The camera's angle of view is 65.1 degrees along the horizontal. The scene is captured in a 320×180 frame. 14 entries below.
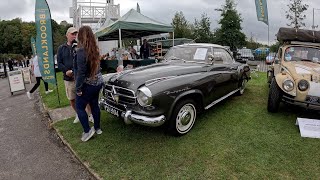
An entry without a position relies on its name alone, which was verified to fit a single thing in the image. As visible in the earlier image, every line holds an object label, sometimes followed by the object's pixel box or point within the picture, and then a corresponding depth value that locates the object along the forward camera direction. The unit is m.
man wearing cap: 4.99
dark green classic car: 3.85
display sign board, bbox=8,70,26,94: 10.83
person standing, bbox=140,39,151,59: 14.27
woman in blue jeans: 4.02
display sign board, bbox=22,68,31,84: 14.31
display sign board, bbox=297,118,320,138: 4.37
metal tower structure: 20.61
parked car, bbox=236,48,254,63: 24.55
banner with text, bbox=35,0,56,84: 6.70
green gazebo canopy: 10.28
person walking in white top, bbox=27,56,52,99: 9.18
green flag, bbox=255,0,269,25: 11.66
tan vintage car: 4.62
